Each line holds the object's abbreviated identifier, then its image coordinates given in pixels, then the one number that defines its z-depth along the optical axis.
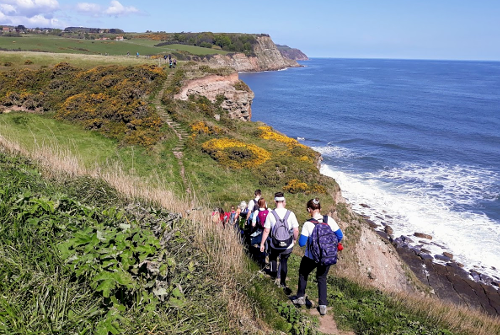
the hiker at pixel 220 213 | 9.89
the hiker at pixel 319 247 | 6.58
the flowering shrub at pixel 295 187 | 20.27
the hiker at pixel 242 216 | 10.40
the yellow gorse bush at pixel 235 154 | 22.27
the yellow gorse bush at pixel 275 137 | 28.21
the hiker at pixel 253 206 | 9.84
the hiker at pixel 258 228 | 8.95
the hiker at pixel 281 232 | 7.53
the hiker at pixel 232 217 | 10.54
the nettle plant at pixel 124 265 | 3.87
